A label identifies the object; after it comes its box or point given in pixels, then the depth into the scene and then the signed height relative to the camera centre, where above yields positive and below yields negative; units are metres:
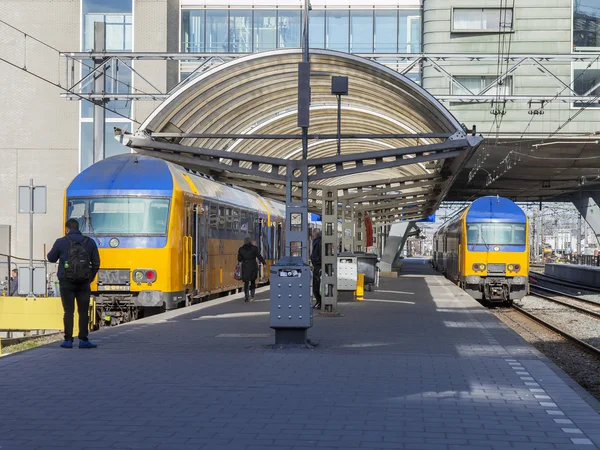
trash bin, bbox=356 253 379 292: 28.77 -0.38
